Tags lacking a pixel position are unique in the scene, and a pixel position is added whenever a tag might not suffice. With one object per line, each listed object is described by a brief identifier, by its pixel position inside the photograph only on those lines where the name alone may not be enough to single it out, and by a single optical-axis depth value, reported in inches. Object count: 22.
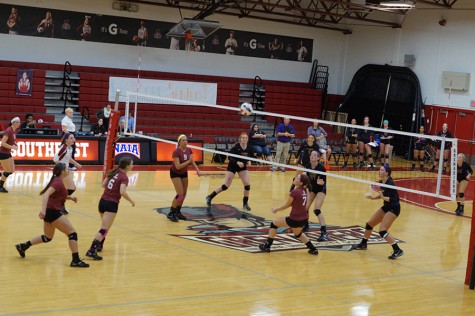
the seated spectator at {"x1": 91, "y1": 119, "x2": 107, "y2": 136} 1029.4
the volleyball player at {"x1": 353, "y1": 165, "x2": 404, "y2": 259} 559.8
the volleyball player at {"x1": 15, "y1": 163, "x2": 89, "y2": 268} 463.5
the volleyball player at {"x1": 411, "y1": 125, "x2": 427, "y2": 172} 1213.1
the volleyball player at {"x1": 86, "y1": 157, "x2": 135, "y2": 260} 499.5
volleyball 610.4
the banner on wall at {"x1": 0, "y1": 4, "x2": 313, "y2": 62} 1230.3
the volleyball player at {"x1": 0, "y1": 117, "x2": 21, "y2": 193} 704.4
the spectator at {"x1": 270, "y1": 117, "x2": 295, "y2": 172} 1050.1
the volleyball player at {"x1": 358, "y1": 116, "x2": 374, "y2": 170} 1177.4
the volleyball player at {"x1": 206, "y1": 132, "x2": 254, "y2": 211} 703.1
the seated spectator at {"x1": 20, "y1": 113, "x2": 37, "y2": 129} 965.2
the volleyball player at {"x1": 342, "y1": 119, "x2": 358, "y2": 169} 1202.6
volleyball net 1129.9
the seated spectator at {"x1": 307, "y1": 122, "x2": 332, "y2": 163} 1045.8
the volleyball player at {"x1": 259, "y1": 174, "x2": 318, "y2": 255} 535.2
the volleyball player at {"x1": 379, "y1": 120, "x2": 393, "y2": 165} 1181.0
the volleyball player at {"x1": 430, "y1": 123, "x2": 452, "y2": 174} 1190.1
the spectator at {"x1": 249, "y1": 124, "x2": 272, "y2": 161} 1041.5
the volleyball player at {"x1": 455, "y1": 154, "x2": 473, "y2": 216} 799.1
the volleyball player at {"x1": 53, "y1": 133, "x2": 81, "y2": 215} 644.7
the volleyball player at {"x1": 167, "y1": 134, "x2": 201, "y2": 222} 641.6
